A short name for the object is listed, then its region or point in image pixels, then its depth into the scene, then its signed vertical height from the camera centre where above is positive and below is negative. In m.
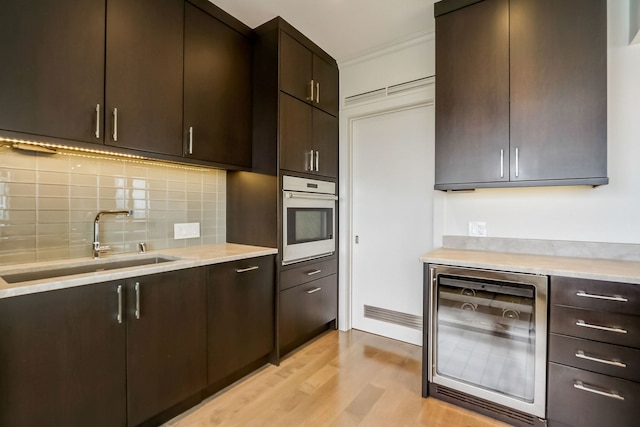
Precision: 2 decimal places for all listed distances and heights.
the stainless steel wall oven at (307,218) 2.41 -0.05
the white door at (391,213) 2.70 +0.00
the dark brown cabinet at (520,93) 1.73 +0.77
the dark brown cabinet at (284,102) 2.34 +0.93
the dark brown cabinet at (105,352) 1.20 -0.68
